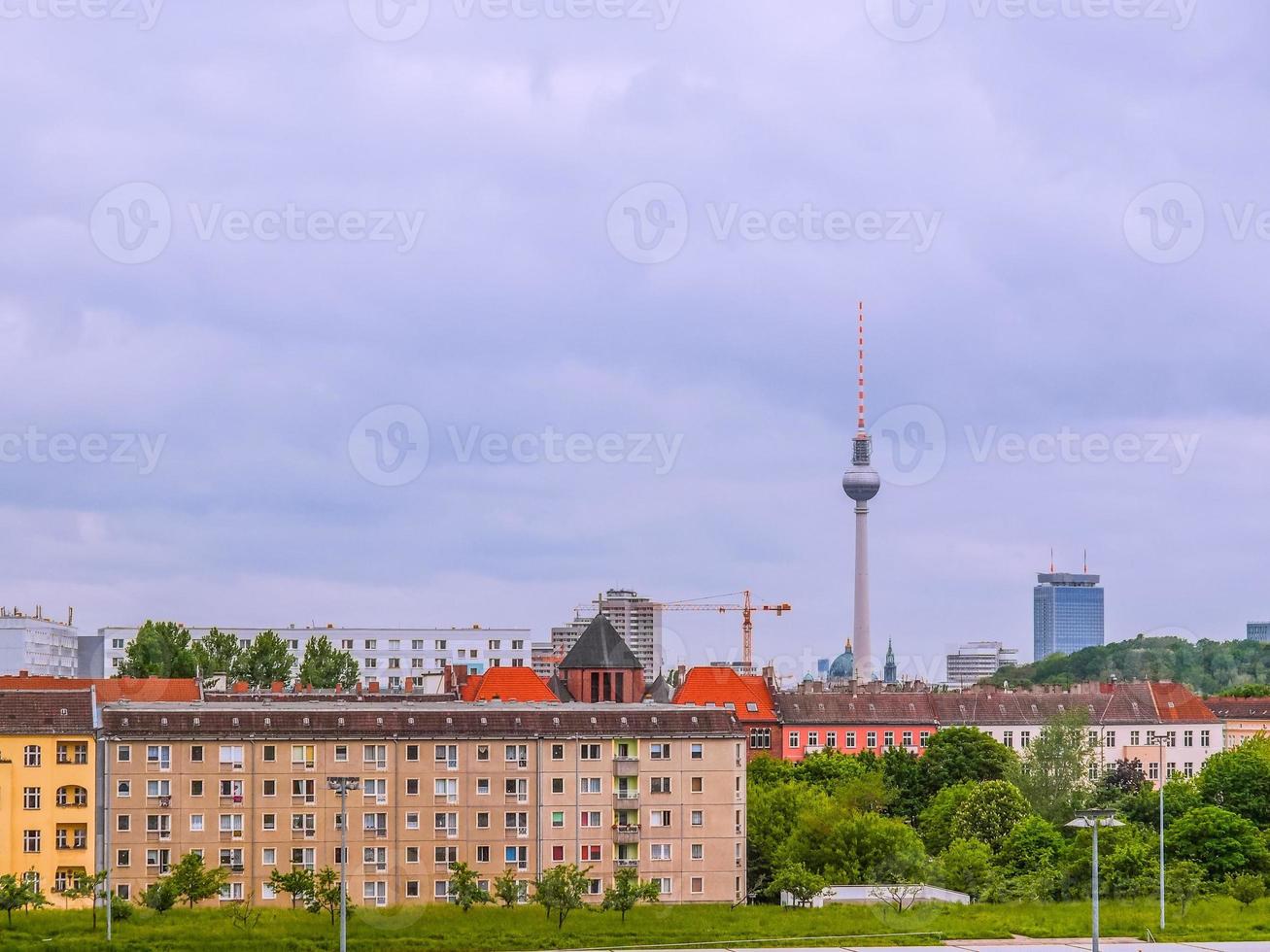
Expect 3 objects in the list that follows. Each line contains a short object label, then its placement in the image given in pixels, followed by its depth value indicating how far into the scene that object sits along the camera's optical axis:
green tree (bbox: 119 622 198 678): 143.00
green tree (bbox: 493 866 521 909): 71.22
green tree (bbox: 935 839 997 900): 78.44
